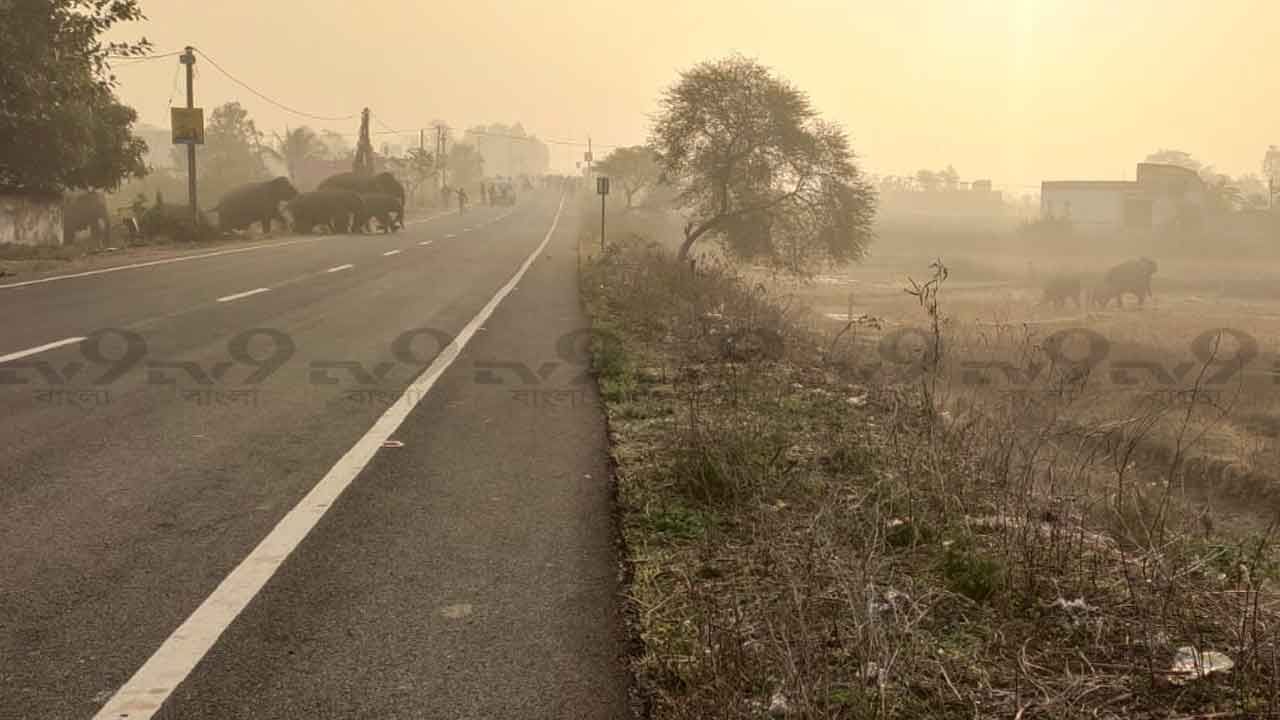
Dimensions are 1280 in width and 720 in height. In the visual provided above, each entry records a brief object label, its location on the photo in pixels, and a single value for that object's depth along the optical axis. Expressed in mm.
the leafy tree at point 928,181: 181125
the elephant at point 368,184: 39969
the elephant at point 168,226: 28625
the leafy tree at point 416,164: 80062
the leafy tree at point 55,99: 21703
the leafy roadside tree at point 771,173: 30453
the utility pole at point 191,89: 32866
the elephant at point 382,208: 37906
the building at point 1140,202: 75812
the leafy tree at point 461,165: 145500
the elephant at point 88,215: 31641
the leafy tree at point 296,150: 95438
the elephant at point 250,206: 33562
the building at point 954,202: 163000
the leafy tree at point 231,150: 82625
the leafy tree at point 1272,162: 184750
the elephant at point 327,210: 35531
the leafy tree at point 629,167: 105062
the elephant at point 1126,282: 43250
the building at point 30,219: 23797
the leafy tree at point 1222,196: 75438
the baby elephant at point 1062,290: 42656
